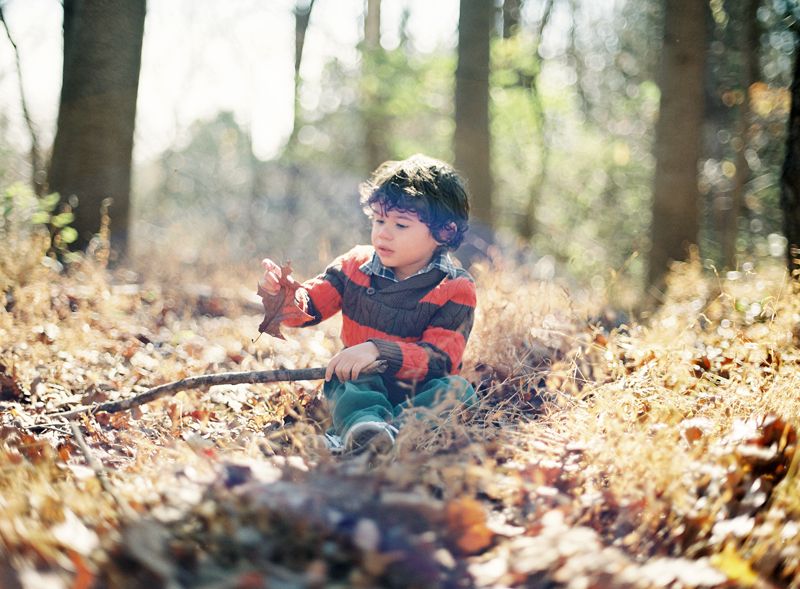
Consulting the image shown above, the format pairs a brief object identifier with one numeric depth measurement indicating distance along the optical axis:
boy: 2.99
